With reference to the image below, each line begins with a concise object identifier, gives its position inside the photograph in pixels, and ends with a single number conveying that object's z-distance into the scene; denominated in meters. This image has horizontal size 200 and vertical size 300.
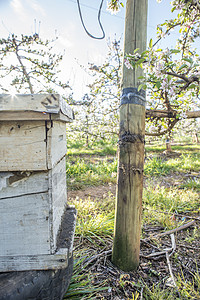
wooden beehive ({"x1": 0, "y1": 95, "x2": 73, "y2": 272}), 0.75
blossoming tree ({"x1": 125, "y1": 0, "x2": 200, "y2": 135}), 1.44
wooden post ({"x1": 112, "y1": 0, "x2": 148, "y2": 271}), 1.35
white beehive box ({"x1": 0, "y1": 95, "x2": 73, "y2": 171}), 0.80
